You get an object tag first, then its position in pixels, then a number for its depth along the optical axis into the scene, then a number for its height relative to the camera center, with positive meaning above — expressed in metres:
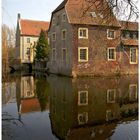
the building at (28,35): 25.06 +2.56
